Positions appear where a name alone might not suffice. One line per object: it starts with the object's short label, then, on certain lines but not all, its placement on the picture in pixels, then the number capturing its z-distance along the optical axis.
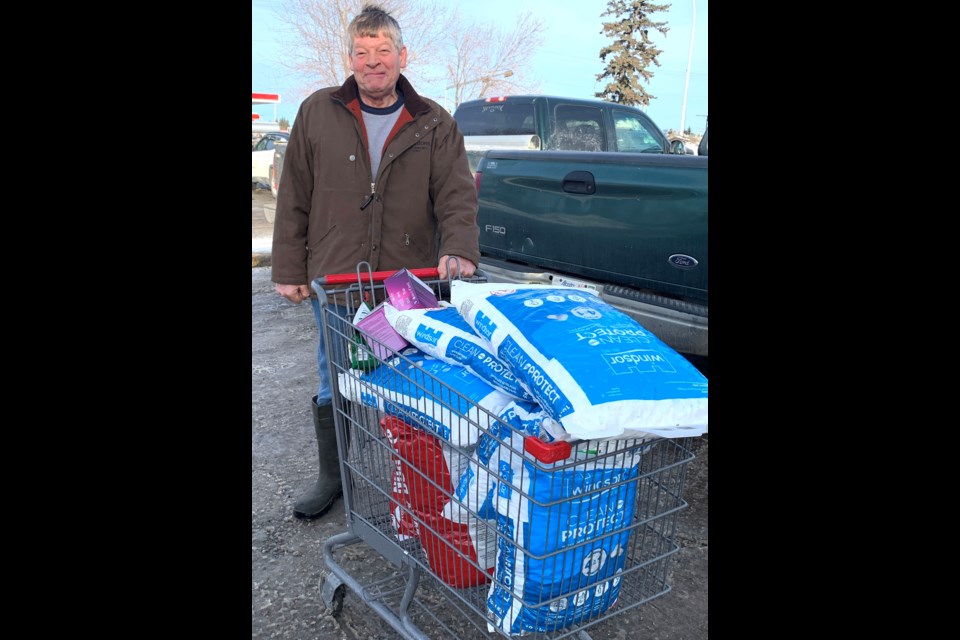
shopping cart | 1.72
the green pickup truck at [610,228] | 3.61
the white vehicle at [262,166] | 16.25
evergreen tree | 36.91
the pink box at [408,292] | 2.16
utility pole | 25.26
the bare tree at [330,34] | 16.61
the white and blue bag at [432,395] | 1.82
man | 2.80
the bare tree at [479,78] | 17.94
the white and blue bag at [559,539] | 1.69
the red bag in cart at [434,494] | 2.01
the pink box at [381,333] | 2.10
